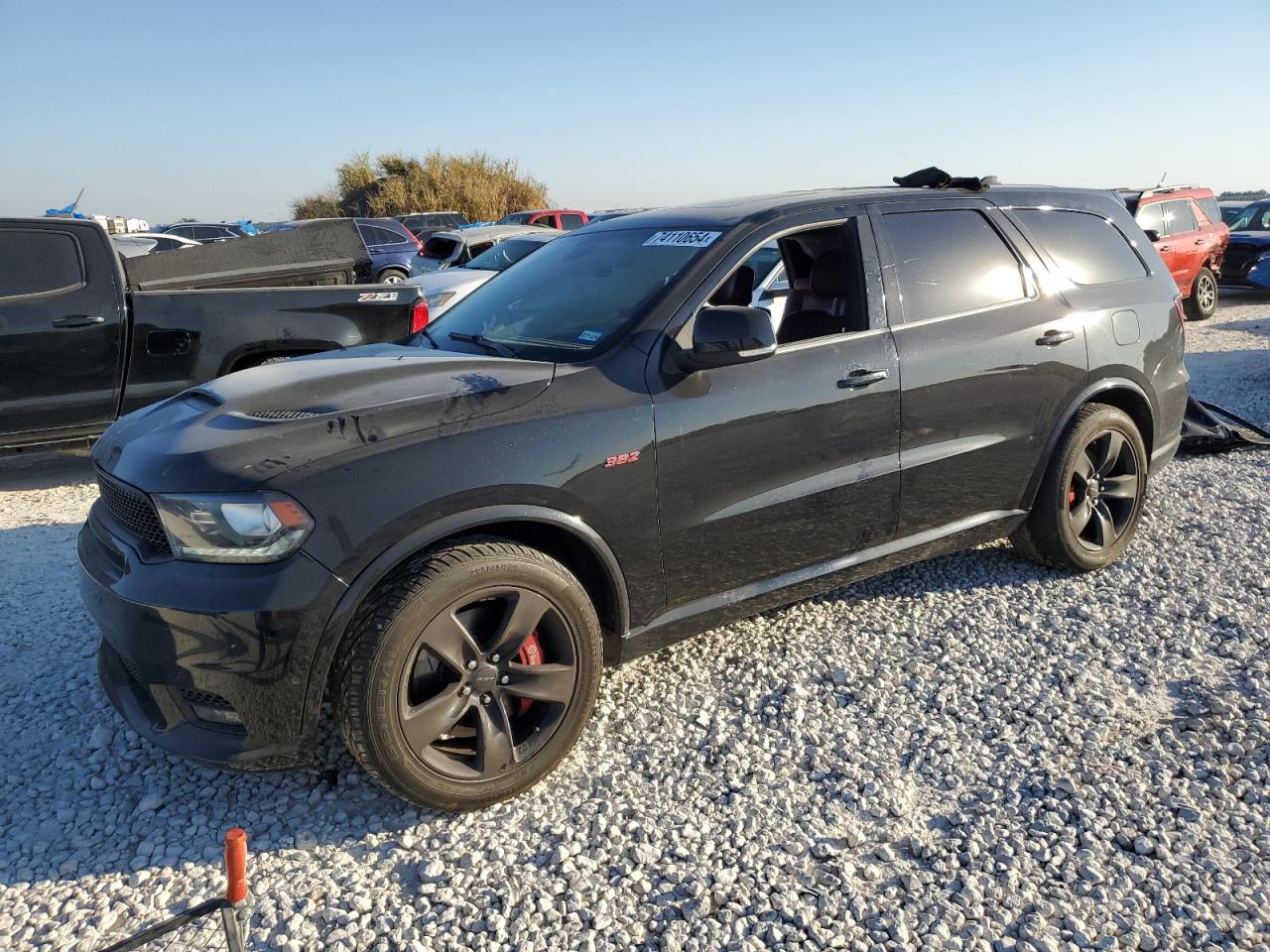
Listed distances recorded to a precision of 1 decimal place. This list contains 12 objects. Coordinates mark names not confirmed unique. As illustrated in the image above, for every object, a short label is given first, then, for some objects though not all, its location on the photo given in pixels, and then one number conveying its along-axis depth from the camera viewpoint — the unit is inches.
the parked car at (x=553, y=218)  871.1
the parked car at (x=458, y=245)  618.2
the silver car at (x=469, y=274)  370.0
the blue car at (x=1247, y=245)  597.0
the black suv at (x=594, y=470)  98.3
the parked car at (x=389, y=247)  668.7
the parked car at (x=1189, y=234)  488.4
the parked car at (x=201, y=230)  998.4
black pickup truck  227.1
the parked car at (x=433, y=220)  1081.4
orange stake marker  77.4
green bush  1395.2
